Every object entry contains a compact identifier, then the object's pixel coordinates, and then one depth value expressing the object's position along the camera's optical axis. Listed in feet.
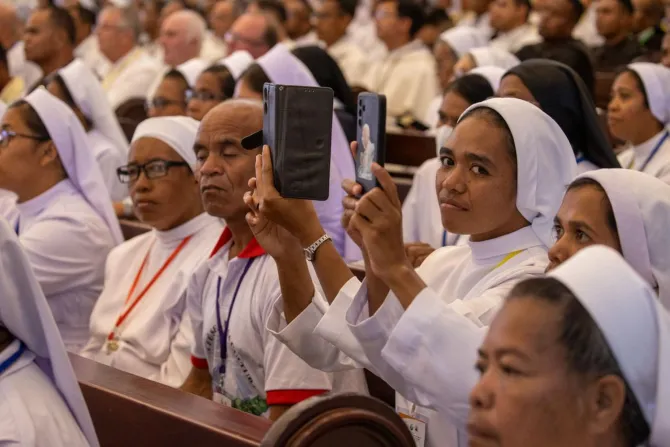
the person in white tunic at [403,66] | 69.51
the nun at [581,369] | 11.94
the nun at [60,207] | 31.45
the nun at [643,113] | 39.17
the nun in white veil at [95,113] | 45.62
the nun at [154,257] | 27.61
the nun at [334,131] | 30.37
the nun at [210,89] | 42.73
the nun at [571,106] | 27.63
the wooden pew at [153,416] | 16.99
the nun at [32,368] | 16.93
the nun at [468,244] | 17.22
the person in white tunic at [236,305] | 21.31
